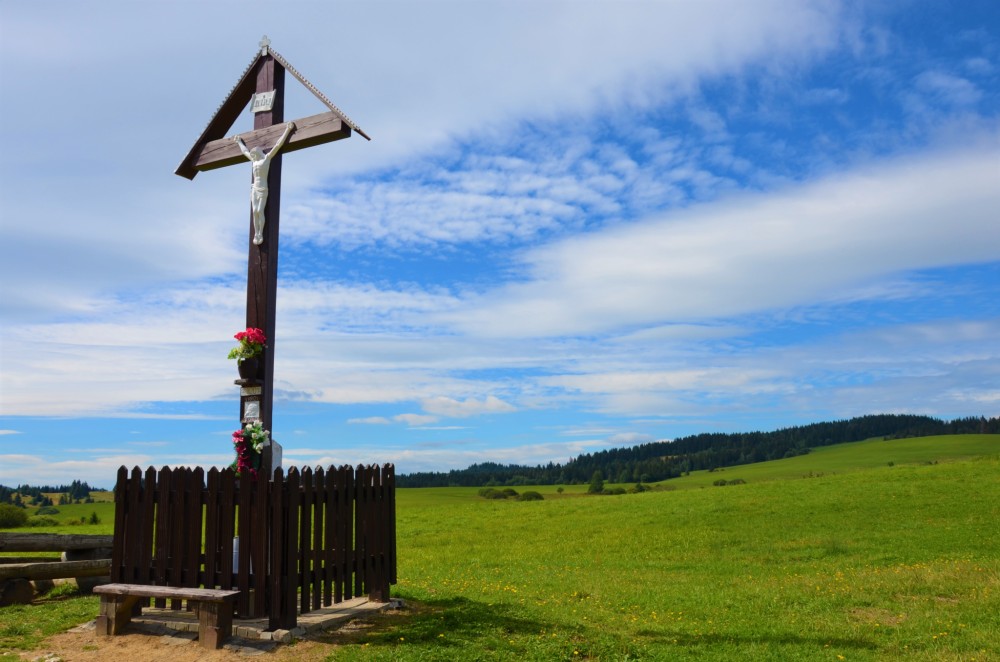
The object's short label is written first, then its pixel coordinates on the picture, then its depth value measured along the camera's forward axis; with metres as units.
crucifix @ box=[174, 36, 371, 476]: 11.09
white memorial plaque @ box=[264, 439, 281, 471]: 10.79
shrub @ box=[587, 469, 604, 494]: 59.61
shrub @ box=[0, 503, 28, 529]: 34.41
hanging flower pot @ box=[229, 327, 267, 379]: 10.88
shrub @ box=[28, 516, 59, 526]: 38.22
